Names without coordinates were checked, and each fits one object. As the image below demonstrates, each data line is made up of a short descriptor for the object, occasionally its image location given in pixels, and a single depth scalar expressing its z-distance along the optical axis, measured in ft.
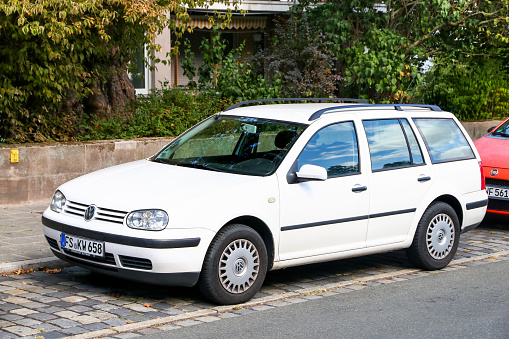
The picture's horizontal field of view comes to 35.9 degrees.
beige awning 67.31
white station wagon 20.83
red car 34.76
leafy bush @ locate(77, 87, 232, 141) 42.19
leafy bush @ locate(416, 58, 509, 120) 59.26
